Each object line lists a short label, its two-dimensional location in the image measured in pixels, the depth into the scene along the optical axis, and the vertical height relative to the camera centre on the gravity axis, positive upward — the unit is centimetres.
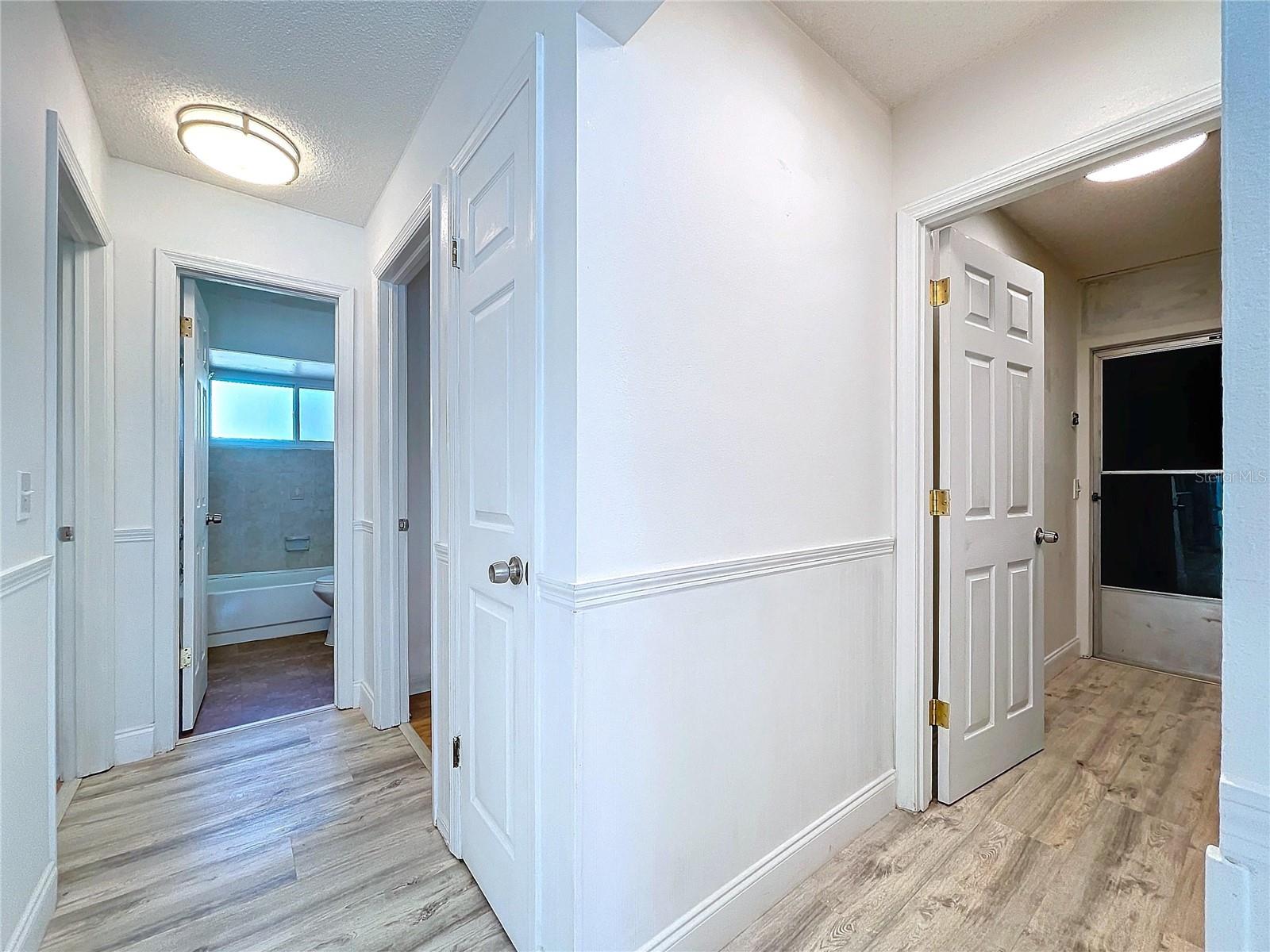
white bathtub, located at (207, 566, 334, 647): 387 -95
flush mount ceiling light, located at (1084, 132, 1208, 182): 206 +120
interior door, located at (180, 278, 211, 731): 250 -19
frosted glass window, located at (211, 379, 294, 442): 451 +53
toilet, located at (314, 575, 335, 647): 396 -82
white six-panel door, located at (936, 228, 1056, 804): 197 -15
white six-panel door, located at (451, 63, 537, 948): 131 -6
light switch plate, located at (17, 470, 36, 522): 135 -5
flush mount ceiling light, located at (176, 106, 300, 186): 195 +119
